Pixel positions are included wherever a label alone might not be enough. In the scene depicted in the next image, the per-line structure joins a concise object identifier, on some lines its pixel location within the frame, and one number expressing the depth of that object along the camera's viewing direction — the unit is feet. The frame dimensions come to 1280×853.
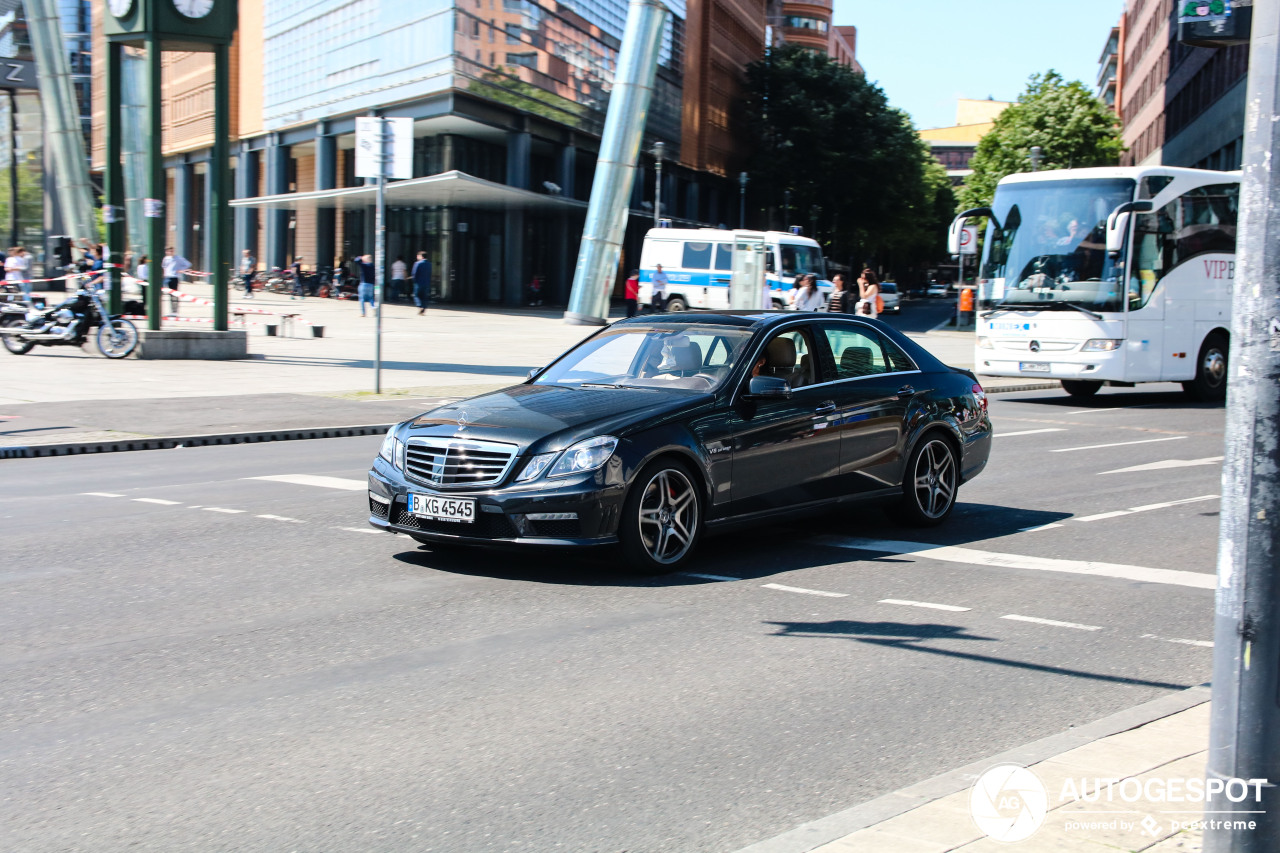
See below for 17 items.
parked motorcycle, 75.31
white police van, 137.08
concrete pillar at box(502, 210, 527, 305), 177.27
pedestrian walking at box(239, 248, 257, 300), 173.88
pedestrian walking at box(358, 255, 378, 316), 129.59
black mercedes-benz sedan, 23.68
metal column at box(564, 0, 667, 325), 121.08
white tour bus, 65.72
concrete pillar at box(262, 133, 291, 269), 194.90
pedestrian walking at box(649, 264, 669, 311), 137.80
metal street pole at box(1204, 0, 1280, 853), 10.59
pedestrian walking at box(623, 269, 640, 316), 165.96
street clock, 75.15
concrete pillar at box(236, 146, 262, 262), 205.87
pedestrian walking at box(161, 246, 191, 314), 120.67
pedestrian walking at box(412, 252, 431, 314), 138.31
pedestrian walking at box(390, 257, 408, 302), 159.22
